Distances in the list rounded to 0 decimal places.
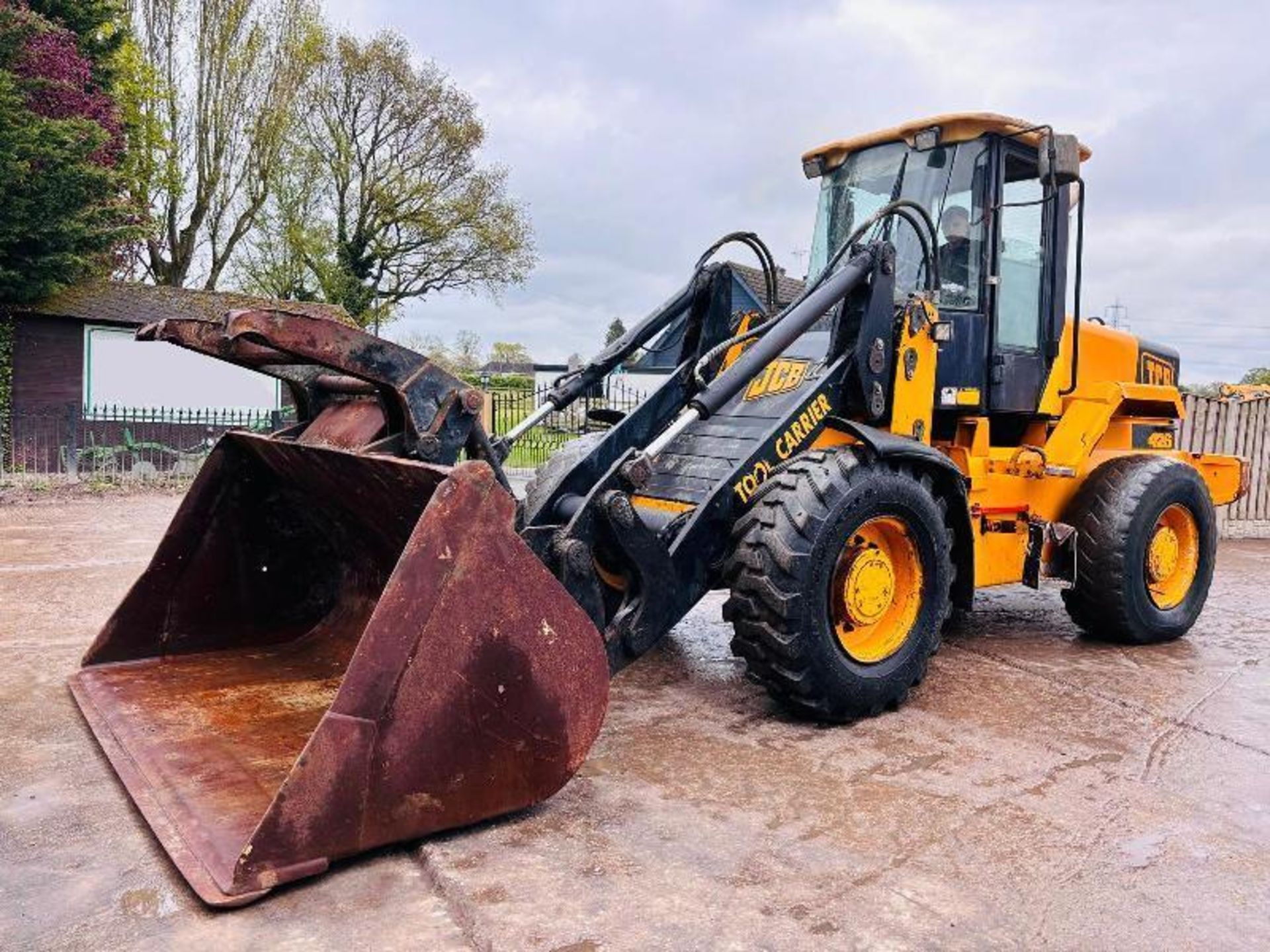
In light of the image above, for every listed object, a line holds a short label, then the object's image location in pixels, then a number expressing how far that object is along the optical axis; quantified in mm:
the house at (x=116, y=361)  18312
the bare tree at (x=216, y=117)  24500
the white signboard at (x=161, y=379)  18969
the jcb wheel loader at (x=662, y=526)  2676
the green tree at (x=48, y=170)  15625
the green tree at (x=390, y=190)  27359
